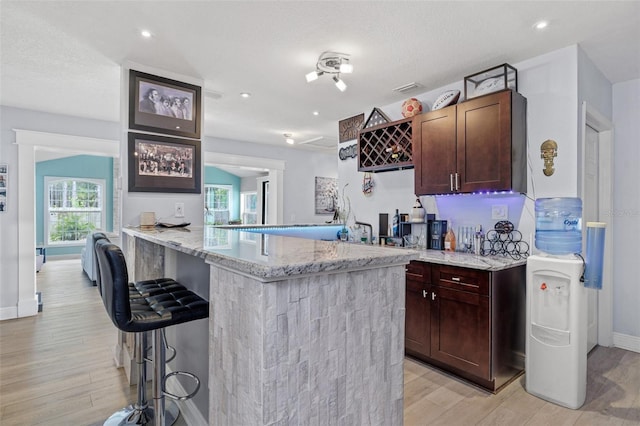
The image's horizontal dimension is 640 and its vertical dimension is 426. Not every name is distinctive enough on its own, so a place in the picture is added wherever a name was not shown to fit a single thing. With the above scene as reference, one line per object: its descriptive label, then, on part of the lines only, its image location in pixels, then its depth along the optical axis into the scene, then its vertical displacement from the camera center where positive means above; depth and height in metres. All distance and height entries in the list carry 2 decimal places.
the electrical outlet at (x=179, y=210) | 3.14 +0.01
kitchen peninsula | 0.96 -0.39
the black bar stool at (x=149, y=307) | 1.33 -0.44
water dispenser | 2.13 -0.78
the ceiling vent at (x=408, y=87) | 3.28 +1.25
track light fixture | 2.61 +1.20
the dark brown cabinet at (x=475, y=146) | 2.56 +0.55
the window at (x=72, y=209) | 8.21 +0.04
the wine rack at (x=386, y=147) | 3.40 +0.70
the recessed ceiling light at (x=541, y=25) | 2.20 +1.26
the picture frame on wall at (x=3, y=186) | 3.91 +0.28
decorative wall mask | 2.58 +0.46
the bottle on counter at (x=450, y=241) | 3.18 -0.28
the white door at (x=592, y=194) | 2.91 +0.17
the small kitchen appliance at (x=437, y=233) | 3.28 -0.21
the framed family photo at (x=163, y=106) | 2.87 +0.94
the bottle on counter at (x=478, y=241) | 2.96 -0.26
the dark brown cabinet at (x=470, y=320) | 2.33 -0.81
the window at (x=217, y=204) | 10.16 +0.22
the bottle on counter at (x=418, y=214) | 3.37 -0.02
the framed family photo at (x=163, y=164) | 2.88 +0.43
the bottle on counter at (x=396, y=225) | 3.64 -0.15
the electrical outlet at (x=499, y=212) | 2.88 +0.00
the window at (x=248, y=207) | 10.05 +0.13
